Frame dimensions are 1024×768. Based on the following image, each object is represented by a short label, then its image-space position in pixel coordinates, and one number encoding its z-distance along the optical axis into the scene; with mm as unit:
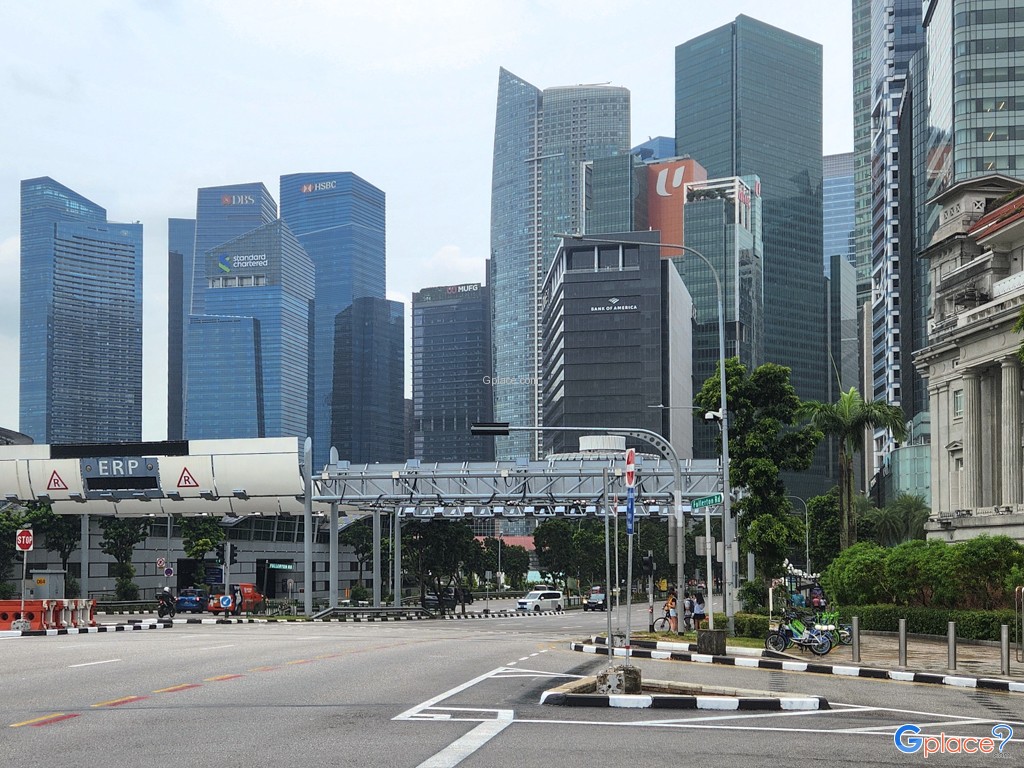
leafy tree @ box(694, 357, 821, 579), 48000
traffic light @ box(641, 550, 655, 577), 37125
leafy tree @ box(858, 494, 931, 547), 107250
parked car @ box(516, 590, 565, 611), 91062
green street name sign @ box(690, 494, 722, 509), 35000
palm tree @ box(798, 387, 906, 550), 69750
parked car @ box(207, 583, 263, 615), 75312
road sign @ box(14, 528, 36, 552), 46406
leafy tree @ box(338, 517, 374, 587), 116188
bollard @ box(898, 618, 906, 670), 26016
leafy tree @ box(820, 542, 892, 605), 42844
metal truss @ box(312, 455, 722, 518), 65688
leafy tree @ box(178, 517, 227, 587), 83375
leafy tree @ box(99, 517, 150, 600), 86688
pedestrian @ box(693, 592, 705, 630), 43231
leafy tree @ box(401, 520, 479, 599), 97875
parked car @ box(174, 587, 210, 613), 80188
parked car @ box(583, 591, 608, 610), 96250
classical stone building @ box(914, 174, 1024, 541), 67625
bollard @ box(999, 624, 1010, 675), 24359
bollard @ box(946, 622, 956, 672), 25155
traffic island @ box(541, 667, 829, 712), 17328
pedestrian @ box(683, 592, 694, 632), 47625
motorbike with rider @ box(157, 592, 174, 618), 59041
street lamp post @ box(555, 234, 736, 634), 36844
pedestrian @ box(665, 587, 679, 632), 49903
